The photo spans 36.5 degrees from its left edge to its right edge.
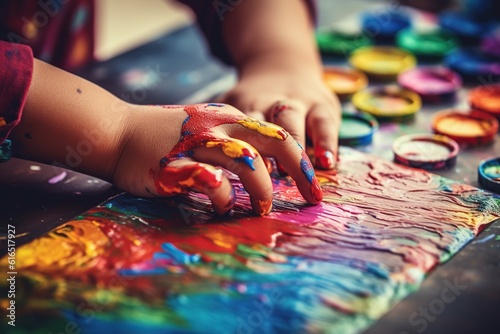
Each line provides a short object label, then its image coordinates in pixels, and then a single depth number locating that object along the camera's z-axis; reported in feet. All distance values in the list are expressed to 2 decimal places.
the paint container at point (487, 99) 1.58
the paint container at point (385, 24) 1.95
